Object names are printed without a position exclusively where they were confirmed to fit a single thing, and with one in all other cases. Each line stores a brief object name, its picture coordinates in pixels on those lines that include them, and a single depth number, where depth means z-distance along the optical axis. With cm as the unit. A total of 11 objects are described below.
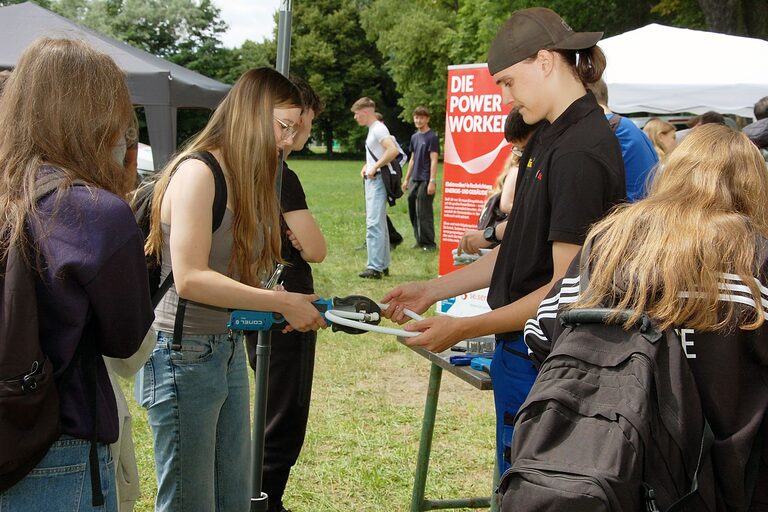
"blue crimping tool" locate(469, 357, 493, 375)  268
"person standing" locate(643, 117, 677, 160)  695
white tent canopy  788
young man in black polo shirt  197
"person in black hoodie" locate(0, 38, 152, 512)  150
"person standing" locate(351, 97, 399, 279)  922
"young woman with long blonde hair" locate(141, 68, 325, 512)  227
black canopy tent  711
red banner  611
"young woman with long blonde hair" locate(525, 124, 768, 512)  142
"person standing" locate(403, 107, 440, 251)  1110
